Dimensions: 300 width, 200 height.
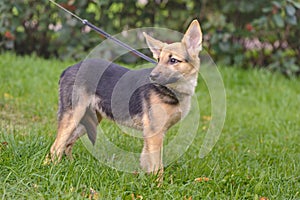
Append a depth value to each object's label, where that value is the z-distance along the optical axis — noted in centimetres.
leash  377
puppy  350
